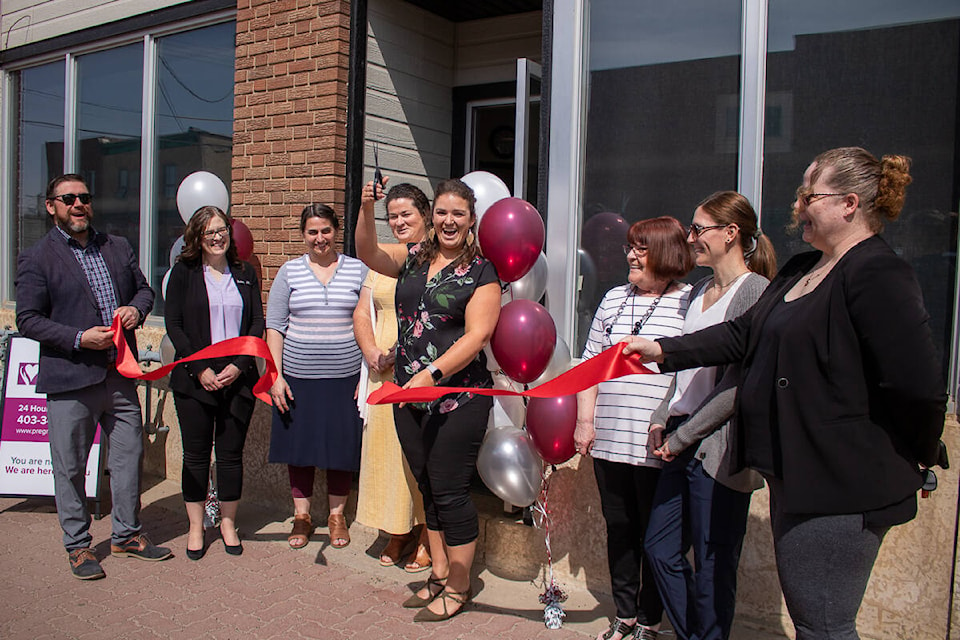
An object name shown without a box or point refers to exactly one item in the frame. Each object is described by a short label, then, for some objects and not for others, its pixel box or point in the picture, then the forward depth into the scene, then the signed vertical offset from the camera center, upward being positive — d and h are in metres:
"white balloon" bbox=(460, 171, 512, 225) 3.89 +0.56
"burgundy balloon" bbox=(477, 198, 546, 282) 3.43 +0.28
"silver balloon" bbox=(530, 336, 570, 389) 3.62 -0.31
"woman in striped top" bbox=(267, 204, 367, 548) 4.45 -0.35
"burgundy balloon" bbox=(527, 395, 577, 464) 3.40 -0.57
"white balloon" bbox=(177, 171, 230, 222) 5.39 +0.68
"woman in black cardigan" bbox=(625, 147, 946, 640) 2.02 -0.25
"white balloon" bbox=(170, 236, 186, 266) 5.27 +0.29
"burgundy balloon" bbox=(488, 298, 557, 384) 3.34 -0.18
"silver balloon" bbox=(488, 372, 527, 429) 3.81 -0.56
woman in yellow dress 4.11 -0.70
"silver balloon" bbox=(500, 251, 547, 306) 3.82 +0.06
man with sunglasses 4.09 -0.37
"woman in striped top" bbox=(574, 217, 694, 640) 3.25 -0.49
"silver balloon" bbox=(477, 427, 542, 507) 3.50 -0.77
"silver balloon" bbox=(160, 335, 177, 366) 4.66 -0.38
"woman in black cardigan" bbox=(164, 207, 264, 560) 4.31 -0.44
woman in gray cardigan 2.83 -0.60
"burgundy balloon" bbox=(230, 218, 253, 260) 5.21 +0.35
